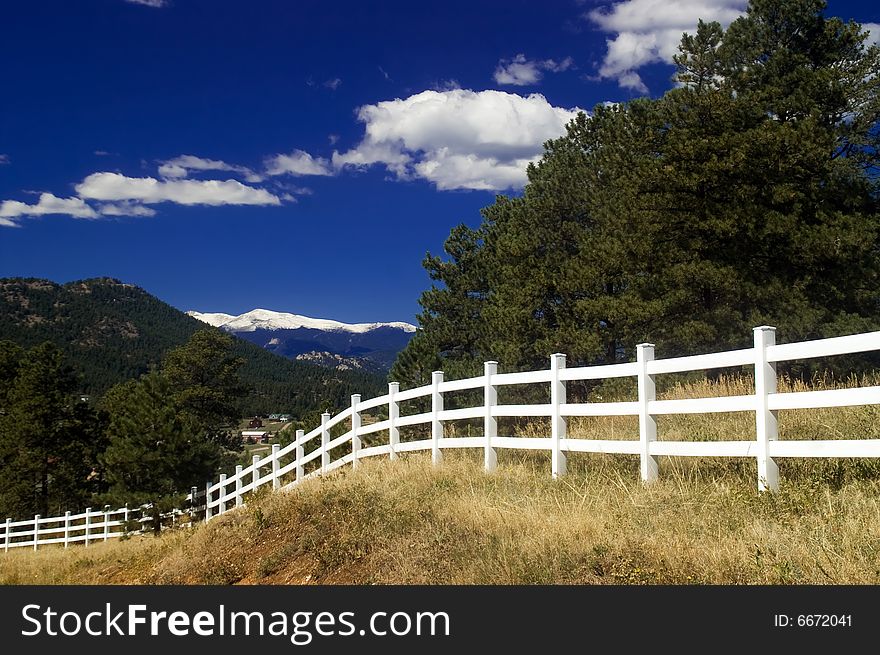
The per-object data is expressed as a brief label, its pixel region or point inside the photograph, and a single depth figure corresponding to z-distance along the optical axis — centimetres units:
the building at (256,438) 17732
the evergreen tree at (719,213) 2170
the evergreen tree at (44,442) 5228
